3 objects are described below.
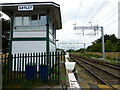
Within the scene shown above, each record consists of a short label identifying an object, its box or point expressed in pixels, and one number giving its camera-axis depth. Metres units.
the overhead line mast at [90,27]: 32.94
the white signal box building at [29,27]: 11.88
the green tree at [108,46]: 53.34
